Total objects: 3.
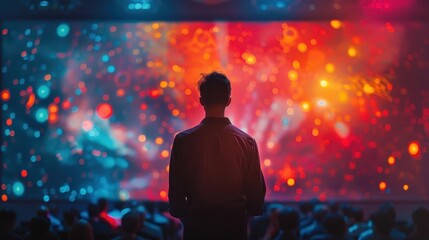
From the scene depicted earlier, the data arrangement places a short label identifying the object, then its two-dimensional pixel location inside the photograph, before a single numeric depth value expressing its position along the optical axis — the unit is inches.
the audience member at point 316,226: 149.7
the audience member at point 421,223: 124.8
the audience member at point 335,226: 119.8
